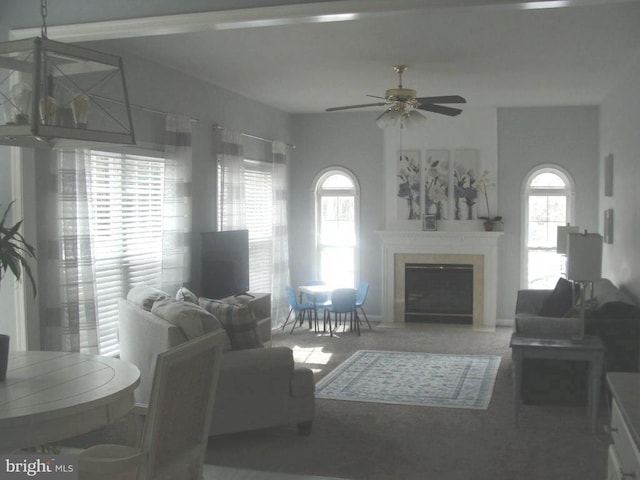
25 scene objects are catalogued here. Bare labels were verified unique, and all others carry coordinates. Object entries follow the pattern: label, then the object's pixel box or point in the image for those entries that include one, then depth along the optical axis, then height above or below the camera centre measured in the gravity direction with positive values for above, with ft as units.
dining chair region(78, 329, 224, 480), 8.30 -2.71
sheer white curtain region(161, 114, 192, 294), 20.59 +0.58
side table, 15.76 -3.20
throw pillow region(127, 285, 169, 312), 16.58 -1.90
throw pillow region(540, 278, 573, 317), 19.65 -2.51
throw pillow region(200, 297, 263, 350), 15.21 -2.34
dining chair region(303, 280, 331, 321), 27.99 -3.41
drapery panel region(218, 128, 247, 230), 24.08 +1.43
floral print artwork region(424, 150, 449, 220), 30.71 +1.66
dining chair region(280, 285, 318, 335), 27.63 -3.59
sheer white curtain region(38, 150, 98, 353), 15.57 -0.92
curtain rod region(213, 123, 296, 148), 23.93 +3.39
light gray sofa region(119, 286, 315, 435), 14.66 -3.65
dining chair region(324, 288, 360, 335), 27.04 -3.26
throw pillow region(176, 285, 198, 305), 18.16 -2.05
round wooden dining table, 8.31 -2.33
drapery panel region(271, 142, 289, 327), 29.04 -0.90
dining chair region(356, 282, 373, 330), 28.76 -3.18
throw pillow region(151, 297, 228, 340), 14.17 -2.10
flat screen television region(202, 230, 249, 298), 22.22 -1.47
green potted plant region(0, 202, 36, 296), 10.54 -0.48
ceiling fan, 20.21 +3.45
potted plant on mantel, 29.91 +0.97
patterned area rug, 18.79 -4.95
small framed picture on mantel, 30.60 -0.17
